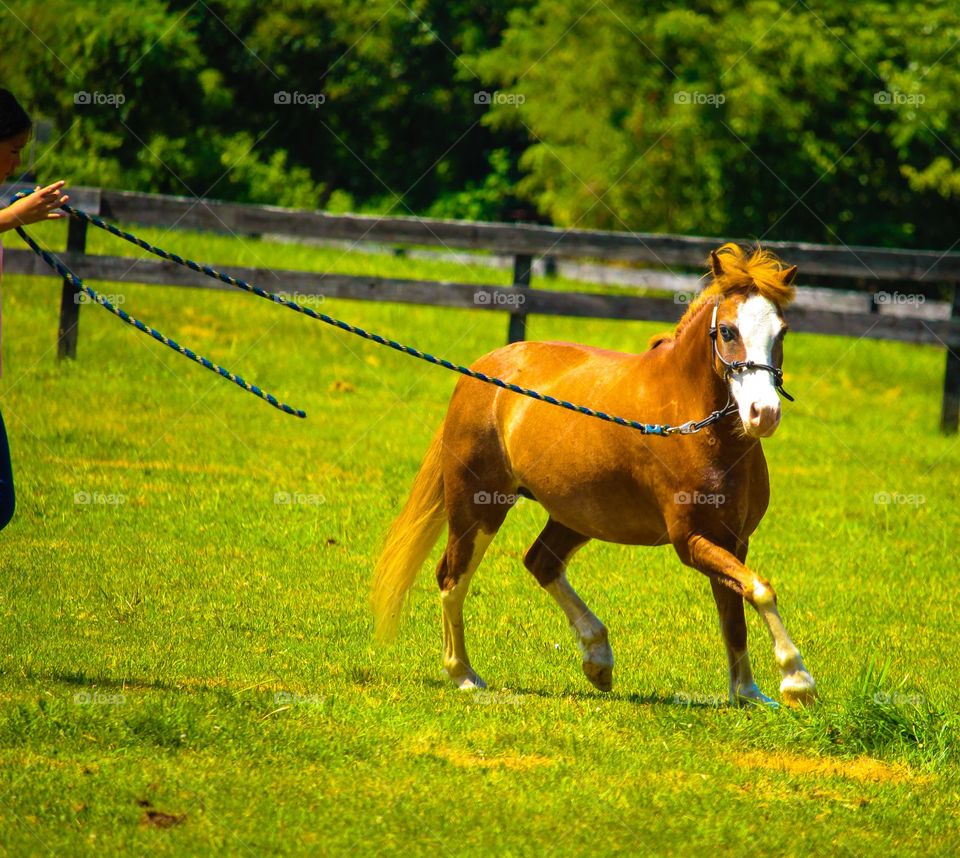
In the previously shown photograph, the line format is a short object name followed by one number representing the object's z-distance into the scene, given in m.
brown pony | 11.09
